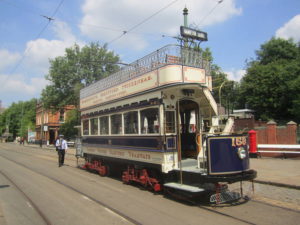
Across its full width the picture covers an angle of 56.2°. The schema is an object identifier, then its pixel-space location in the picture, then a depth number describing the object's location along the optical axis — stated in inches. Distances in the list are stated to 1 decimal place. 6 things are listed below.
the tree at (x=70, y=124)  1545.3
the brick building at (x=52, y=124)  2134.6
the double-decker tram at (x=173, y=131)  260.8
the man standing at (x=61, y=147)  633.4
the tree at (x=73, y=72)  1400.1
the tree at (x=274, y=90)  1114.1
